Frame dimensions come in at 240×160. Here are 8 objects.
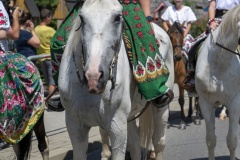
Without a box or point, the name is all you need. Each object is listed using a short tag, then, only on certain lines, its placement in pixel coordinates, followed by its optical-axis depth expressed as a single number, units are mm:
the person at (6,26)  7945
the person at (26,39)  13296
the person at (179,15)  18296
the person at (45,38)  15463
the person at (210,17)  11483
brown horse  15681
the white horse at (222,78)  9846
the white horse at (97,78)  6082
